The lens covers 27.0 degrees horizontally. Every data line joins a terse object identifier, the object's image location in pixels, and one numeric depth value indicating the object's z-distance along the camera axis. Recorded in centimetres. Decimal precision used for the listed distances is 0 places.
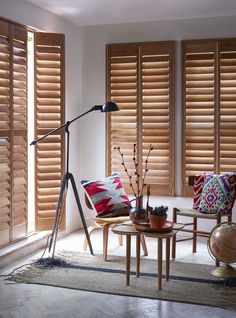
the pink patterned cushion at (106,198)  499
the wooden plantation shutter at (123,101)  590
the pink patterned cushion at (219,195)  484
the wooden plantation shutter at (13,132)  468
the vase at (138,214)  427
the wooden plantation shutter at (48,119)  532
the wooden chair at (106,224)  477
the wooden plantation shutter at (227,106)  557
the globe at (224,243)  407
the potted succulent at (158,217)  398
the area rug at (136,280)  385
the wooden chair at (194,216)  475
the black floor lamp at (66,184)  473
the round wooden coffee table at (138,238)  392
